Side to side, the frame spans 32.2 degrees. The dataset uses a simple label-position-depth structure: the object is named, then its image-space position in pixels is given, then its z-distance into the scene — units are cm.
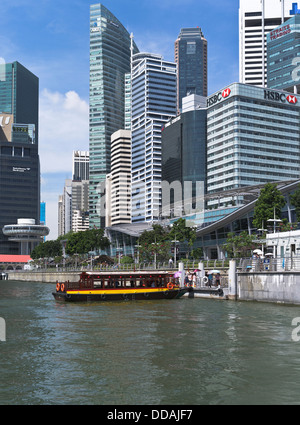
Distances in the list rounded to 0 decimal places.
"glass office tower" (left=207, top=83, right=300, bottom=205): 19288
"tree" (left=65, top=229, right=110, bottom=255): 16525
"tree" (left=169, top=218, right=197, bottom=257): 10812
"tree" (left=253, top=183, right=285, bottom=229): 7838
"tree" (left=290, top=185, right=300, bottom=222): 8519
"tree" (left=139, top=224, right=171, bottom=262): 11488
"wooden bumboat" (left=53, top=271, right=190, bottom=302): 6056
